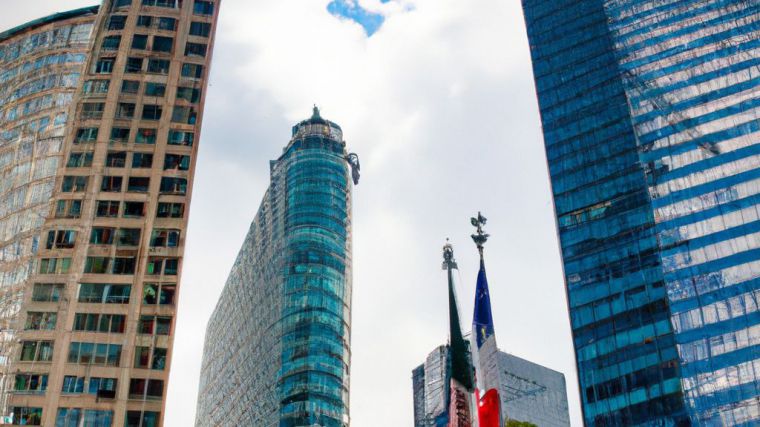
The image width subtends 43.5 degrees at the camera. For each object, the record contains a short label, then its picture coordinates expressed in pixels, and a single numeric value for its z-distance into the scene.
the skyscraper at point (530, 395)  182.14
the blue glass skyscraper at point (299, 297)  120.56
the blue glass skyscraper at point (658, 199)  95.44
